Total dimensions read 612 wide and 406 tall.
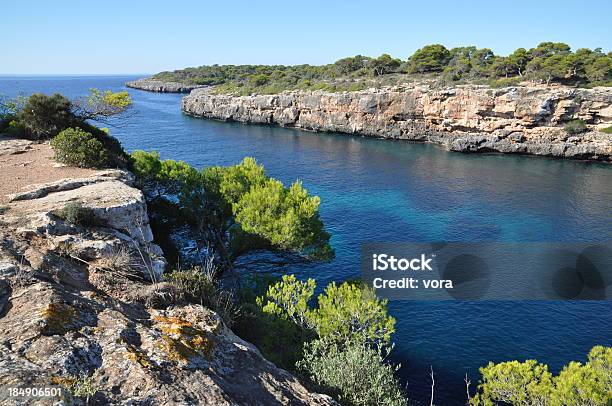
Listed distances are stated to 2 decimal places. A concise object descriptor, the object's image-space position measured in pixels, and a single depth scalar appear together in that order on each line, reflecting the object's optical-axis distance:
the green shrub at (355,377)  13.12
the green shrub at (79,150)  21.09
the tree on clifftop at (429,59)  101.69
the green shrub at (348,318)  17.61
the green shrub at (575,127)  69.25
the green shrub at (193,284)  13.21
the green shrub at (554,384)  13.72
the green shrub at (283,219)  23.52
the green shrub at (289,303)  18.38
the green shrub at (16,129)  27.27
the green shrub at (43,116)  26.80
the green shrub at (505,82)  77.12
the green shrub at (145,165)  27.23
